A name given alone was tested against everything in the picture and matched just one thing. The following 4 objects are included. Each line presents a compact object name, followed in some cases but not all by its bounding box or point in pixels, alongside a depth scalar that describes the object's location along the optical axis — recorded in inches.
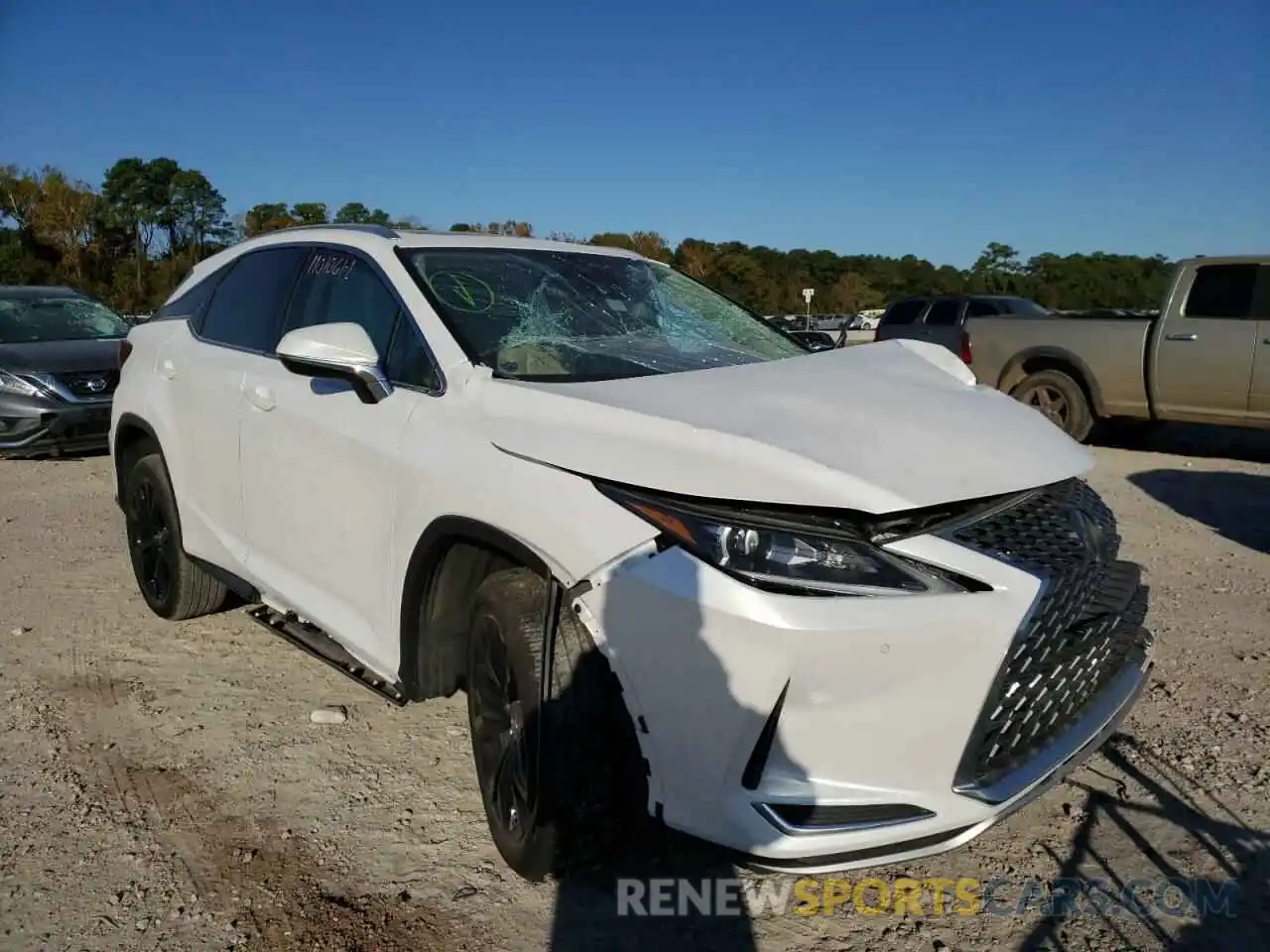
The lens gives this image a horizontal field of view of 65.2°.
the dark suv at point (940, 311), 579.8
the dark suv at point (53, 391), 365.4
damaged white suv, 84.1
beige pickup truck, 349.4
